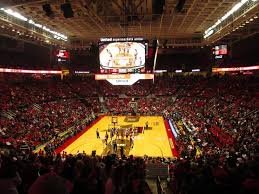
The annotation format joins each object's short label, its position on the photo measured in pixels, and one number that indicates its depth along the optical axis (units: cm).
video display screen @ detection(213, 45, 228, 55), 3644
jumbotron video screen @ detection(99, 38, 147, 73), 2034
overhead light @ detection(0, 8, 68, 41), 2530
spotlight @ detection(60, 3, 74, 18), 1733
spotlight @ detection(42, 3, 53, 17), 1844
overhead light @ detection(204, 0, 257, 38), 2405
